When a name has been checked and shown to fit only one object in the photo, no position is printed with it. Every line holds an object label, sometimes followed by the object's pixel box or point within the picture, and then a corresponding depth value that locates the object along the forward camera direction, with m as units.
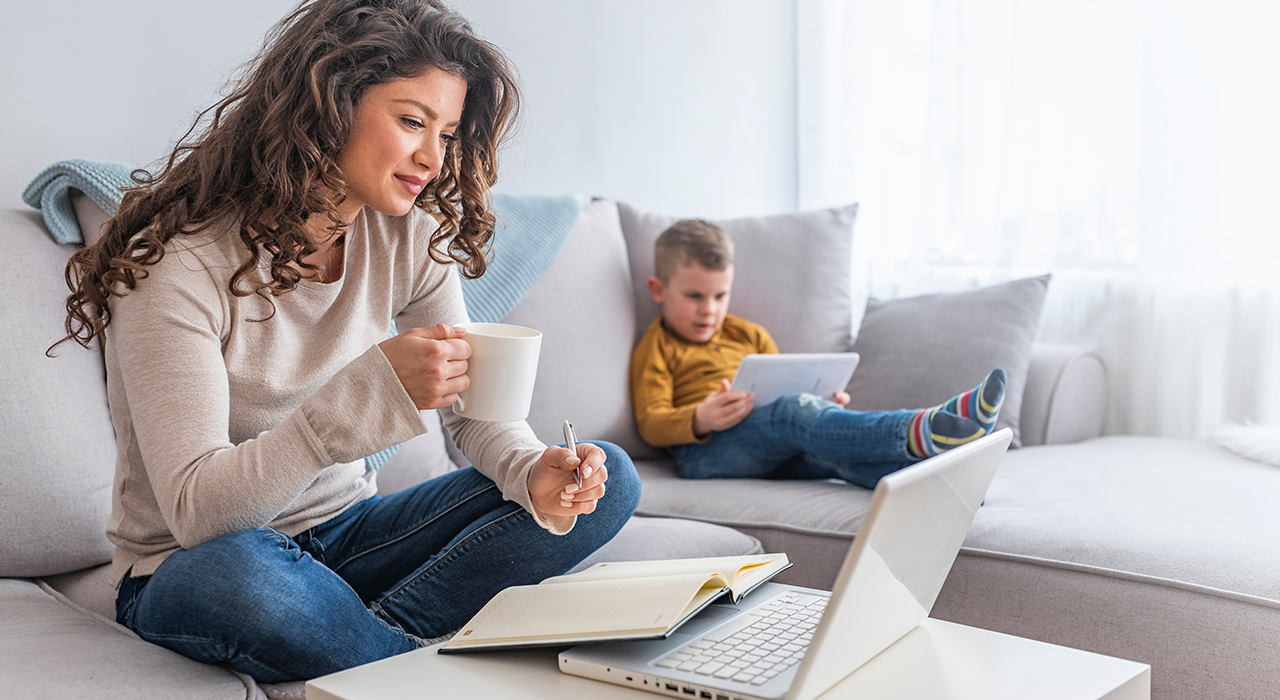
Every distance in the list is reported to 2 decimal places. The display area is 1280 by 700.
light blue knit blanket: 1.29
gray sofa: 1.01
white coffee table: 0.71
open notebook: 0.74
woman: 0.88
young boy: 1.52
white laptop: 0.64
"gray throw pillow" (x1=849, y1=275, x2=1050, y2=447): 1.88
